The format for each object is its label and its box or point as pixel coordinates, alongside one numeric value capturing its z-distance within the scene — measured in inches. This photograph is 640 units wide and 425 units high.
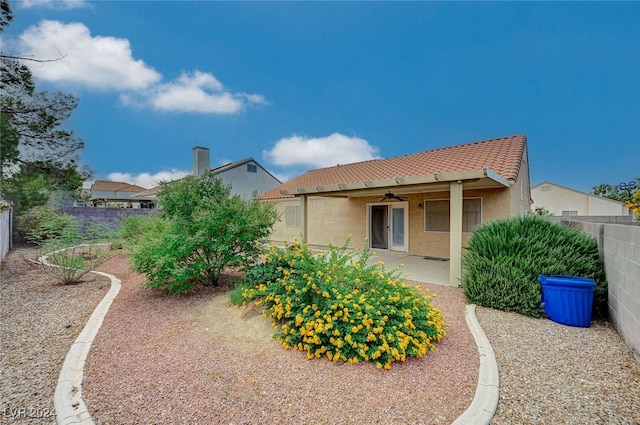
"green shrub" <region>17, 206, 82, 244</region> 289.0
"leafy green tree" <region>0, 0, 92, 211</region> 335.9
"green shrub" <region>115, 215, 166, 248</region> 411.3
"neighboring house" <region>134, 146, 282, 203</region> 855.1
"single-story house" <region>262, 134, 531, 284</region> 316.8
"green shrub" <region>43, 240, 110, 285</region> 285.4
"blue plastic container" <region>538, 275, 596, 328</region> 186.2
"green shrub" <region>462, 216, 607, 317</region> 207.5
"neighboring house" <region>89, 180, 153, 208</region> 1390.3
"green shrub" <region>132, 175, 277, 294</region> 222.7
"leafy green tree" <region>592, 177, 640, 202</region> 1341.7
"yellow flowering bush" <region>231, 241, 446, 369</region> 138.7
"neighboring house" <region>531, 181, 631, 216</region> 1099.3
